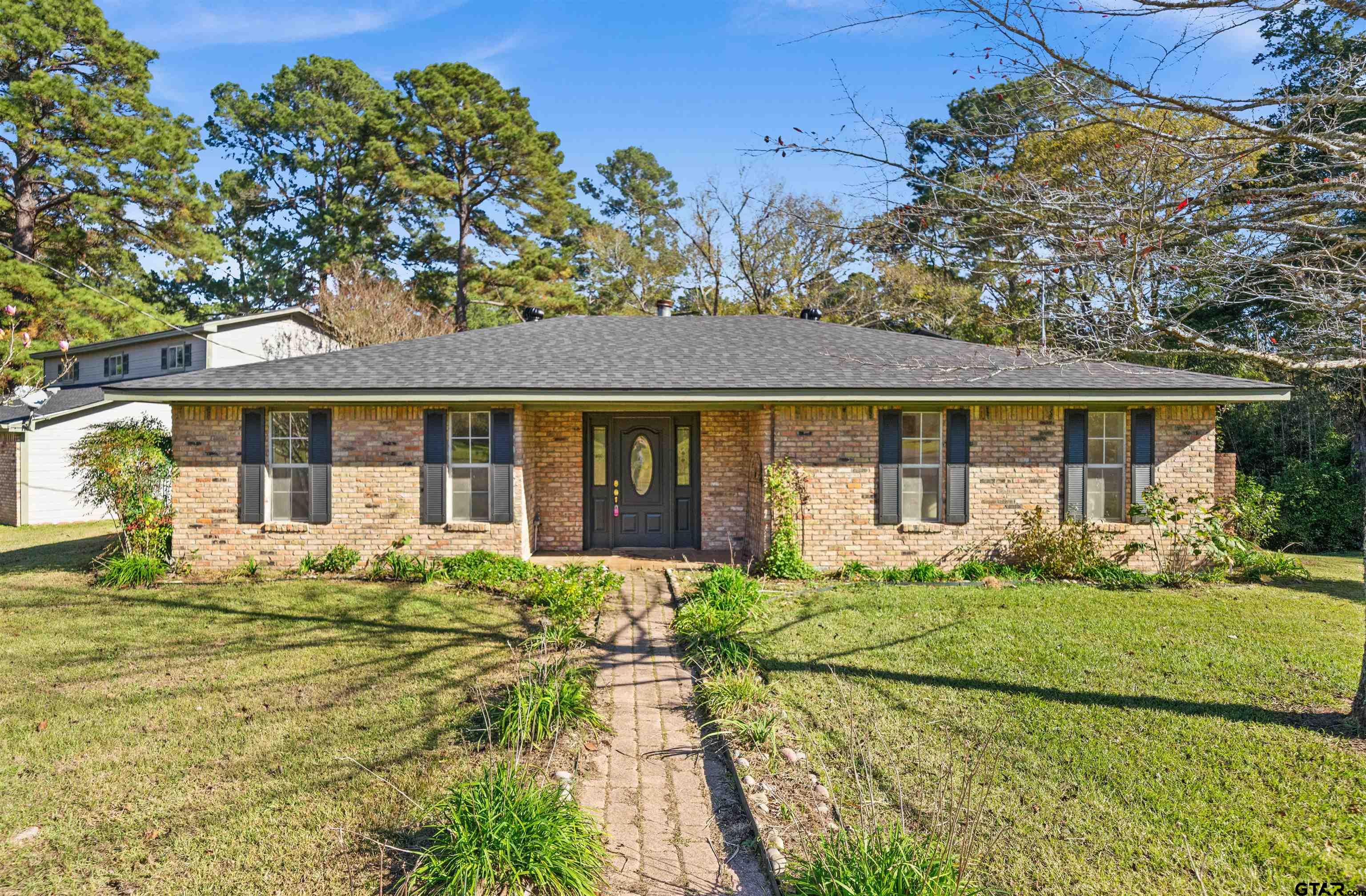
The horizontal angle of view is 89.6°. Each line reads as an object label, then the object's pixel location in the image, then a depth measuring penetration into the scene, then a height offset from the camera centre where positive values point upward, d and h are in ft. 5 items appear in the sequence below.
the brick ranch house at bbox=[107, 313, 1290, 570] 31.81 -0.37
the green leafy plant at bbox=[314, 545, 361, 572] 31.86 -5.47
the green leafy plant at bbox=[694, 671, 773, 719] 16.49 -6.20
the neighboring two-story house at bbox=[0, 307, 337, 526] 54.34 +5.53
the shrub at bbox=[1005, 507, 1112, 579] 31.50 -4.50
